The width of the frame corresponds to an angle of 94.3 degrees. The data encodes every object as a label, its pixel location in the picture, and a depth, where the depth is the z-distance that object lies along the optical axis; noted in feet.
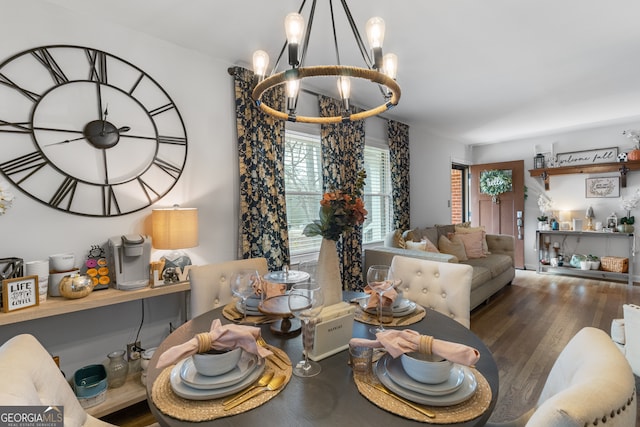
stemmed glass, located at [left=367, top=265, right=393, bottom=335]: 4.36
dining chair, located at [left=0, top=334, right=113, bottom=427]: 2.44
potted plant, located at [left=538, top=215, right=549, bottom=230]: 18.13
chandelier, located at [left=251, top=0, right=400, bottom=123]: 3.91
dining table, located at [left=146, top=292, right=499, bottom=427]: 2.39
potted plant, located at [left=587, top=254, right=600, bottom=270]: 16.49
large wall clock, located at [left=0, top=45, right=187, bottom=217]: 5.78
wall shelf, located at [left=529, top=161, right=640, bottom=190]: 15.62
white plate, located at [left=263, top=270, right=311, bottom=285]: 6.39
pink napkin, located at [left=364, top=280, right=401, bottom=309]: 4.26
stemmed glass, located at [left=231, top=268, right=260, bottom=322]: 4.61
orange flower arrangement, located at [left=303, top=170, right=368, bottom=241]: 4.08
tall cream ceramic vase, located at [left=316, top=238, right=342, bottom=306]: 3.97
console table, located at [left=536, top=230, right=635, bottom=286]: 15.53
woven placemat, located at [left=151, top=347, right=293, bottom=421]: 2.46
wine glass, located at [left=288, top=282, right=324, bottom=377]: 3.12
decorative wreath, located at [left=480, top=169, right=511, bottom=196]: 19.35
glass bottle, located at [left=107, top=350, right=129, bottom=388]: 6.25
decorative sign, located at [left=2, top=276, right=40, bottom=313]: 4.85
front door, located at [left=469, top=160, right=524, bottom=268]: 19.11
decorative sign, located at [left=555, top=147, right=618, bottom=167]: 16.39
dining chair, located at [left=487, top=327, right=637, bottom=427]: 1.67
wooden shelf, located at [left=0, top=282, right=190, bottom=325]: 4.89
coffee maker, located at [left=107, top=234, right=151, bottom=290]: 6.25
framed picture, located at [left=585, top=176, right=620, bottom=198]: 16.37
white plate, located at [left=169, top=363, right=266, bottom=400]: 2.63
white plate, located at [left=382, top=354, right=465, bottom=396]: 2.61
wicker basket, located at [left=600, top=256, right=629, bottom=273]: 15.76
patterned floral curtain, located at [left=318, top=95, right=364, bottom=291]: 10.95
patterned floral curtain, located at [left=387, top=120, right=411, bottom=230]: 13.94
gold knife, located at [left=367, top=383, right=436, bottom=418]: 2.43
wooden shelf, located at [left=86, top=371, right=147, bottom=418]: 5.68
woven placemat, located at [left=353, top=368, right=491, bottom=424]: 2.40
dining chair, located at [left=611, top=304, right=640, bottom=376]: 6.29
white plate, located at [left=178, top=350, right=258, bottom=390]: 2.72
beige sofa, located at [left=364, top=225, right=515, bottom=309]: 11.10
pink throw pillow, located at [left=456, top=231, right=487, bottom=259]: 14.57
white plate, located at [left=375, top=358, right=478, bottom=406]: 2.53
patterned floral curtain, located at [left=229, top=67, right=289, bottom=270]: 8.61
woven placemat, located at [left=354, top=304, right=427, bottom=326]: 4.23
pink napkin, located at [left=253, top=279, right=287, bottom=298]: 4.87
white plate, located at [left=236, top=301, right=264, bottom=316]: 4.56
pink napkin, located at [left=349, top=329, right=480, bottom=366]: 2.65
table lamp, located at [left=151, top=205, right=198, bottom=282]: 6.71
